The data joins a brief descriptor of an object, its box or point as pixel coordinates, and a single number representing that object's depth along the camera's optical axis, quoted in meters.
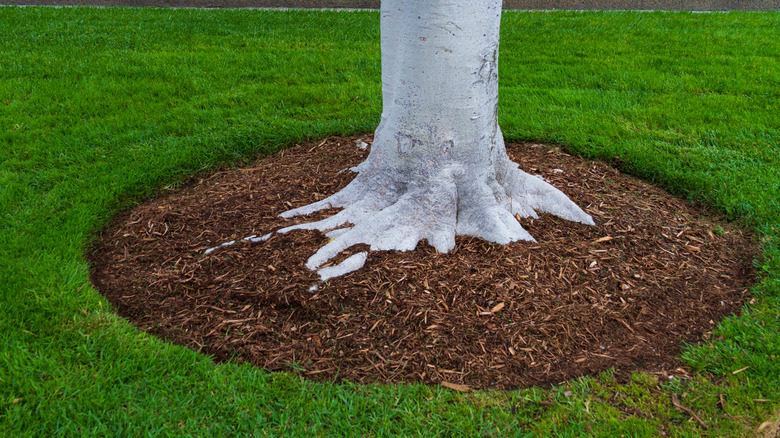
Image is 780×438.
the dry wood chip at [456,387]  2.67
